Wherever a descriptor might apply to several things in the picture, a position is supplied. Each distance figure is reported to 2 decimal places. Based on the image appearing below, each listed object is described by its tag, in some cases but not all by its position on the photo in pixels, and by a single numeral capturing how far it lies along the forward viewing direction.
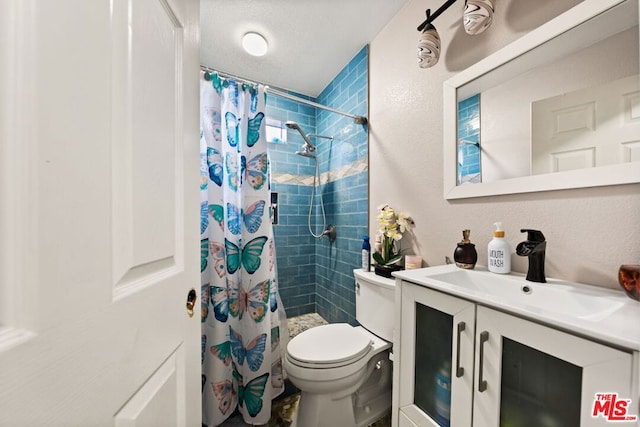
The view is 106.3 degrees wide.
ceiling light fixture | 1.66
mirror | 0.71
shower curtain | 1.32
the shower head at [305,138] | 1.90
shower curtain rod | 1.75
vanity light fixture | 0.90
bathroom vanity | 0.47
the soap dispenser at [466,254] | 0.99
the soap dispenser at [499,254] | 0.90
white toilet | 1.11
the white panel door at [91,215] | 0.25
